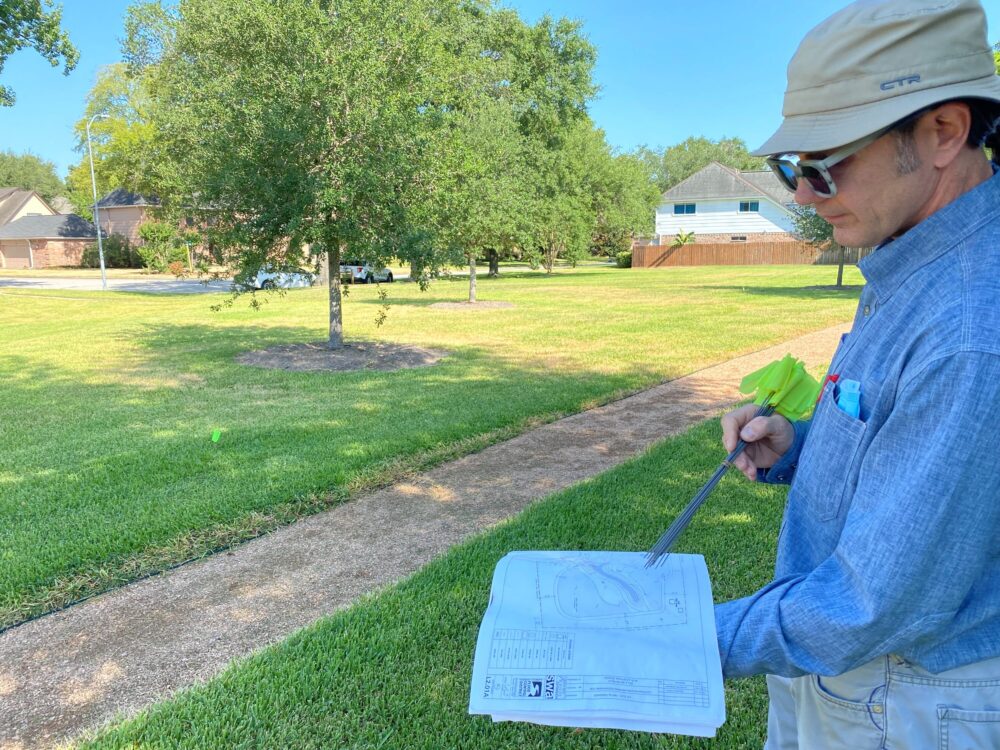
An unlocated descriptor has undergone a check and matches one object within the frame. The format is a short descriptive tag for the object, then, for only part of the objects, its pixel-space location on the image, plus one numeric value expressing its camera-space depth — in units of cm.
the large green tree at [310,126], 905
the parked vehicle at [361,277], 3369
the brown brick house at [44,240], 5619
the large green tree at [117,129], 3766
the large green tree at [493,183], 1570
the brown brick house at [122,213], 5341
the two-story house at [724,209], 5100
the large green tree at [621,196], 3866
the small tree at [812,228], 2075
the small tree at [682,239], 4969
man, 89
